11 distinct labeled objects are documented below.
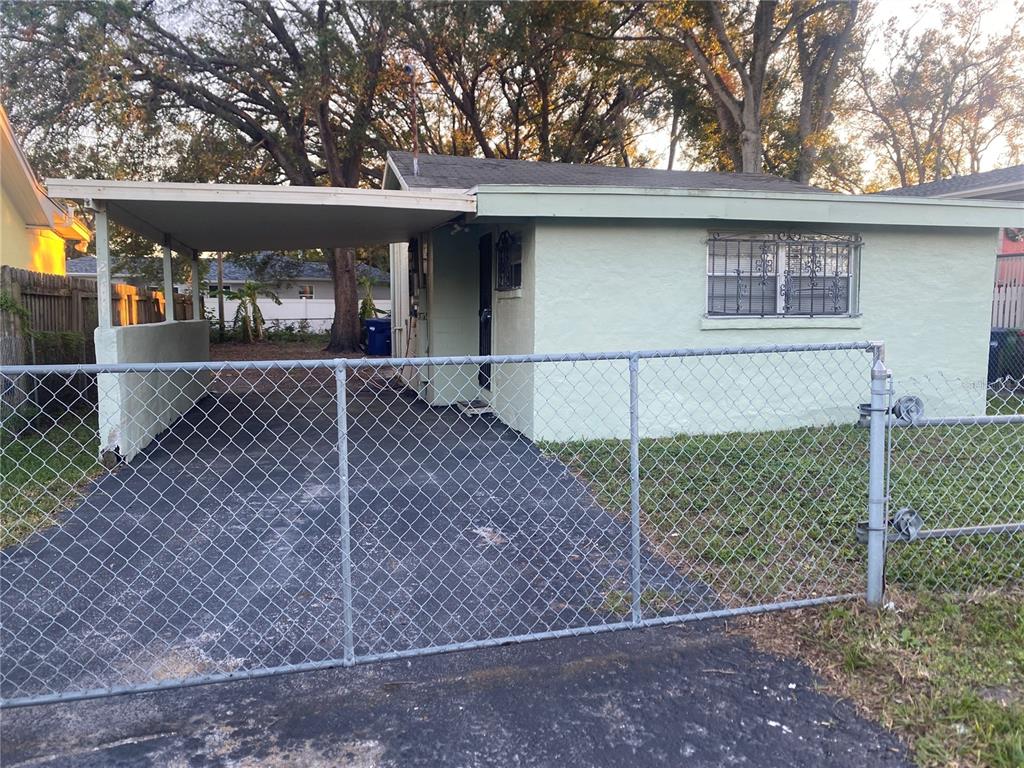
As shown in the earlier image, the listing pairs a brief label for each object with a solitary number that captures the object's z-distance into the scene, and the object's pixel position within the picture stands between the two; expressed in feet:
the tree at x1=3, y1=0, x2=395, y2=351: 47.42
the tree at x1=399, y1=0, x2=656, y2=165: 55.72
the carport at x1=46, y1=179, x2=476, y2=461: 20.34
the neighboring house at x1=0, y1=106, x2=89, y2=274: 36.34
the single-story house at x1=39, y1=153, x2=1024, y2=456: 22.70
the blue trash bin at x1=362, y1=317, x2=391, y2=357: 52.39
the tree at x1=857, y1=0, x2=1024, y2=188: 73.87
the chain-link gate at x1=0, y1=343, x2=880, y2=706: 10.63
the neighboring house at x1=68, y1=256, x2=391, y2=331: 101.35
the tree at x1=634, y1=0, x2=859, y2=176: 59.06
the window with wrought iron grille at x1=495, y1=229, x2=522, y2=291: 26.03
